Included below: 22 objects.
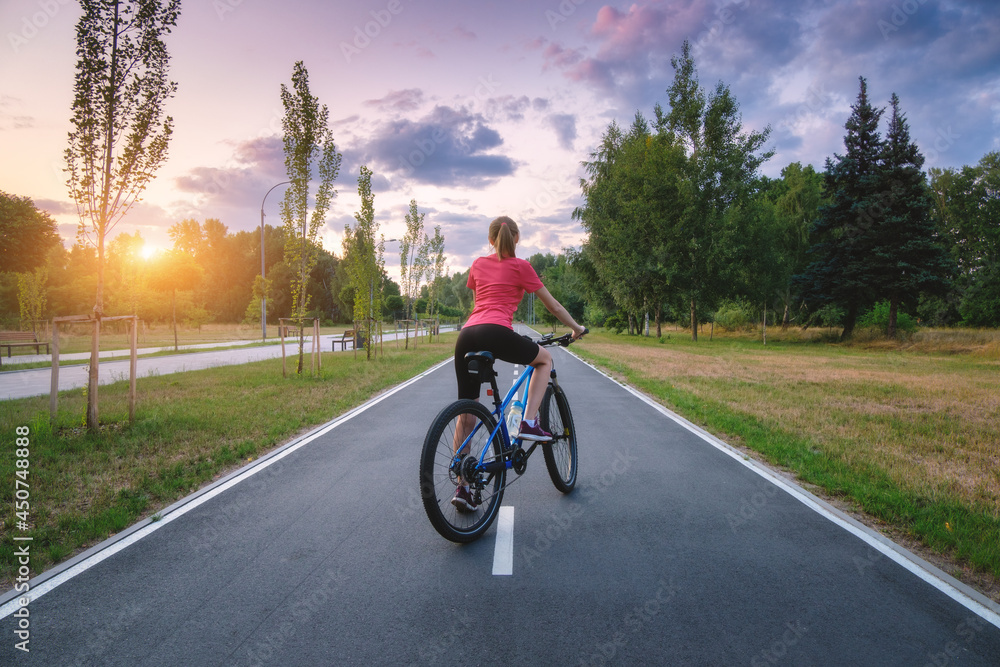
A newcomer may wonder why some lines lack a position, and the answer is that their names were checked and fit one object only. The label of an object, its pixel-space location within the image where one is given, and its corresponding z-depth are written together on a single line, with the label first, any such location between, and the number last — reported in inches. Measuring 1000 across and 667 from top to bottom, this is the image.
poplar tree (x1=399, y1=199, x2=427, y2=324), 1109.1
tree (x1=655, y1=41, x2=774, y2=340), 1283.2
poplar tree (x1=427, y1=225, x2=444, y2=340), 1245.1
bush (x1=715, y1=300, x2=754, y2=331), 1797.5
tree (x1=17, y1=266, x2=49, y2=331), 1131.5
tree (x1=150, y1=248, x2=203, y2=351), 979.9
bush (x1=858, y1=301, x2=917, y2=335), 1283.7
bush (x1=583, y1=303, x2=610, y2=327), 2003.2
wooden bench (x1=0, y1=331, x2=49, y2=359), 692.8
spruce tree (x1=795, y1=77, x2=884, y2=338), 1234.6
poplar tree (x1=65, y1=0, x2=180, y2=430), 260.4
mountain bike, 131.8
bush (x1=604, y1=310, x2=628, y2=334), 2090.3
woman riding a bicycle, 145.4
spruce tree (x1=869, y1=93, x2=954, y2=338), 1151.0
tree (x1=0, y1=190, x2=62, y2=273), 1079.6
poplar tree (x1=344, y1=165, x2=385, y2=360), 733.9
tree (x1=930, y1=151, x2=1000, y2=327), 1624.0
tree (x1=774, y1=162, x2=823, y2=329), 1563.9
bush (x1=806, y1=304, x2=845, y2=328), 1449.2
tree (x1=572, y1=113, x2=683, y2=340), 1299.2
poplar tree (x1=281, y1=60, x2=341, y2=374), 502.3
